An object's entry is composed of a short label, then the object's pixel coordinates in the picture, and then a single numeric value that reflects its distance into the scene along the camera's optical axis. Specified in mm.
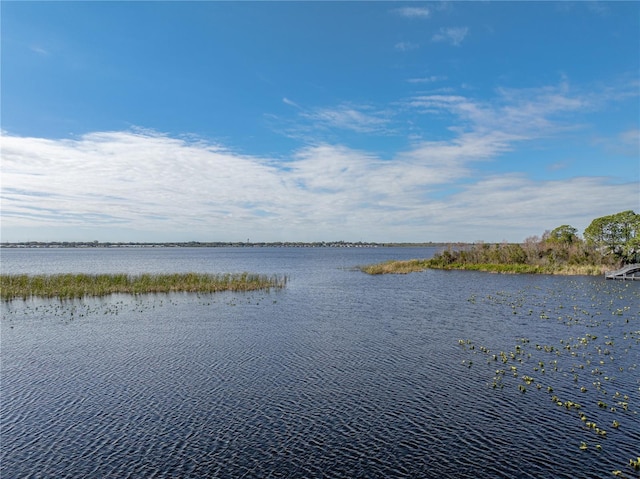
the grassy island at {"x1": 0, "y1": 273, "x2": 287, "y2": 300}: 55344
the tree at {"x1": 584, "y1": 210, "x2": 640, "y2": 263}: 86125
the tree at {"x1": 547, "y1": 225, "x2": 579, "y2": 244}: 103556
